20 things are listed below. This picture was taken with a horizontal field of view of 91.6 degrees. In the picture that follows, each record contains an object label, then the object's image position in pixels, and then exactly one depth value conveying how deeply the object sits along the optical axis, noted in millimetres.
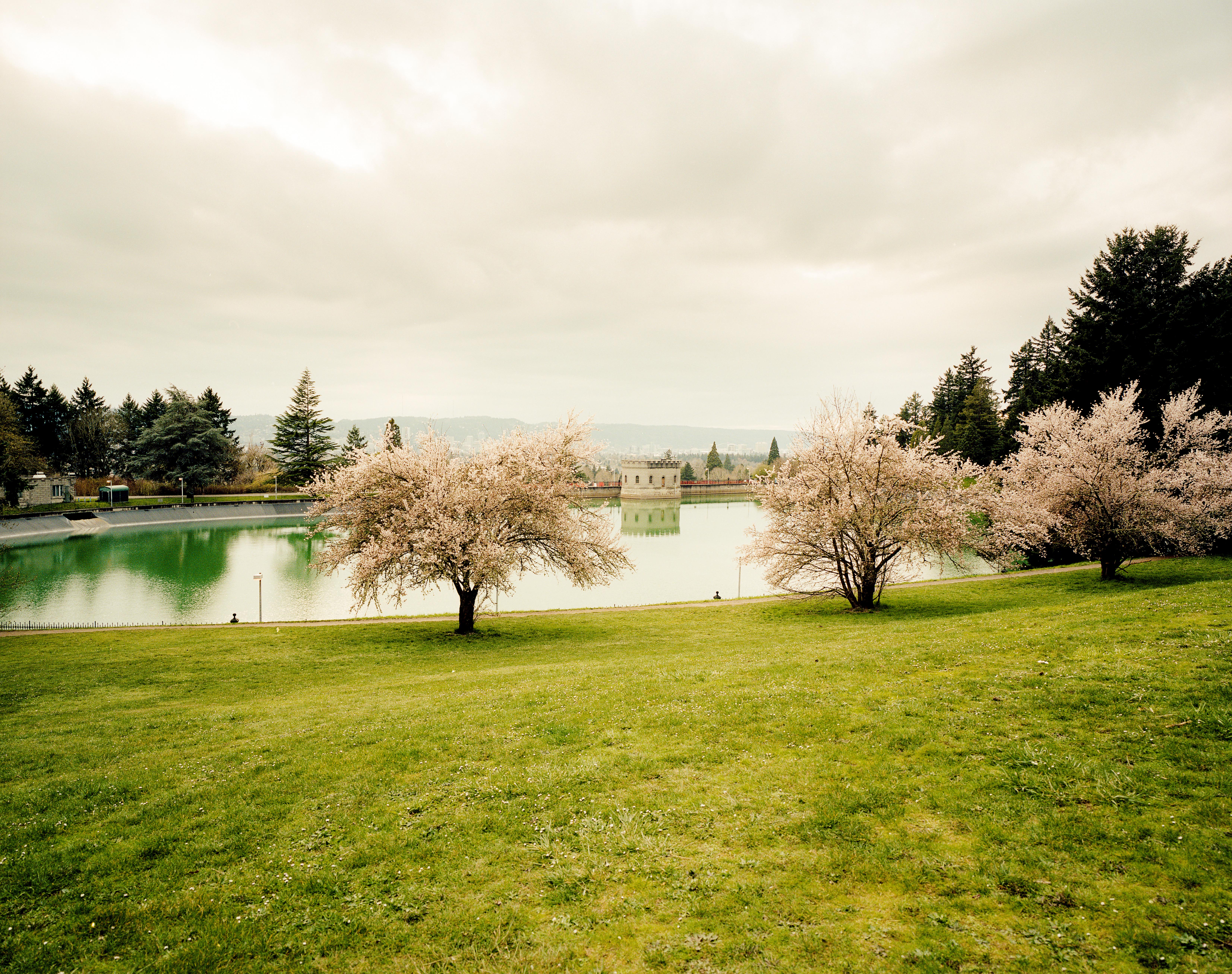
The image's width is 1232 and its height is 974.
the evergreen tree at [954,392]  82312
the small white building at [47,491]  72000
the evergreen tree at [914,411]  92125
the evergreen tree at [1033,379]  51031
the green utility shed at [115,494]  77438
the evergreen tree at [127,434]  93375
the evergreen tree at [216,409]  95125
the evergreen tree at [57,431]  84625
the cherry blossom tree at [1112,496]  23938
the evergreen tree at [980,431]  66938
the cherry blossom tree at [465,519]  20984
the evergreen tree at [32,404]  82625
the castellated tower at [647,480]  133000
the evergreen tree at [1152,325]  36562
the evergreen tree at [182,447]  84438
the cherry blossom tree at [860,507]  23188
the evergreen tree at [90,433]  88875
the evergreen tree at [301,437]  86750
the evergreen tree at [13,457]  54000
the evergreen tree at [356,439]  81062
